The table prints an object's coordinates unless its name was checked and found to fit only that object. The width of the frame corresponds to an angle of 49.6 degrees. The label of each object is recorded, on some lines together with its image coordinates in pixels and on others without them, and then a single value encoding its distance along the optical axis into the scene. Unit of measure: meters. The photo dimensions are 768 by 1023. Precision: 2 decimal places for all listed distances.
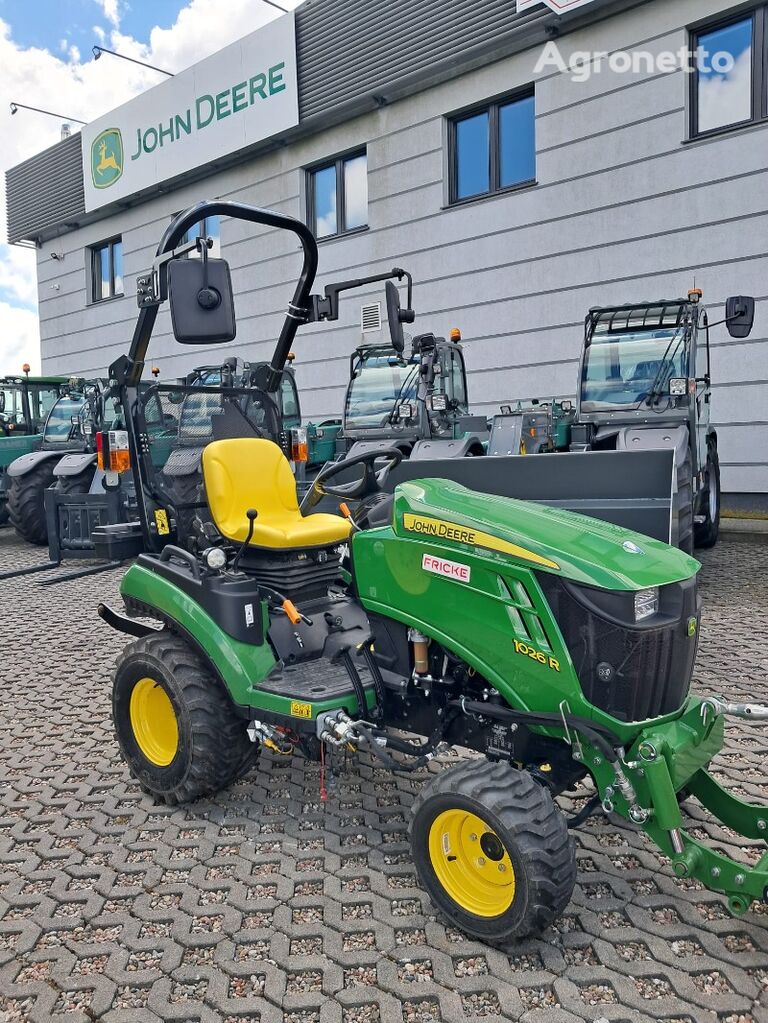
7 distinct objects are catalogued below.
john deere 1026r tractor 2.30
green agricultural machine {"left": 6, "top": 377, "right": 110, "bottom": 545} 9.01
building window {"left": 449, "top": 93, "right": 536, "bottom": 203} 11.32
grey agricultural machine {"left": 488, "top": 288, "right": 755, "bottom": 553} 7.62
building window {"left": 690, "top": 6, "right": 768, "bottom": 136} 9.31
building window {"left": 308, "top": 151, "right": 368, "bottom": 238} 13.26
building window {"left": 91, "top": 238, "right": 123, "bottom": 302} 17.94
